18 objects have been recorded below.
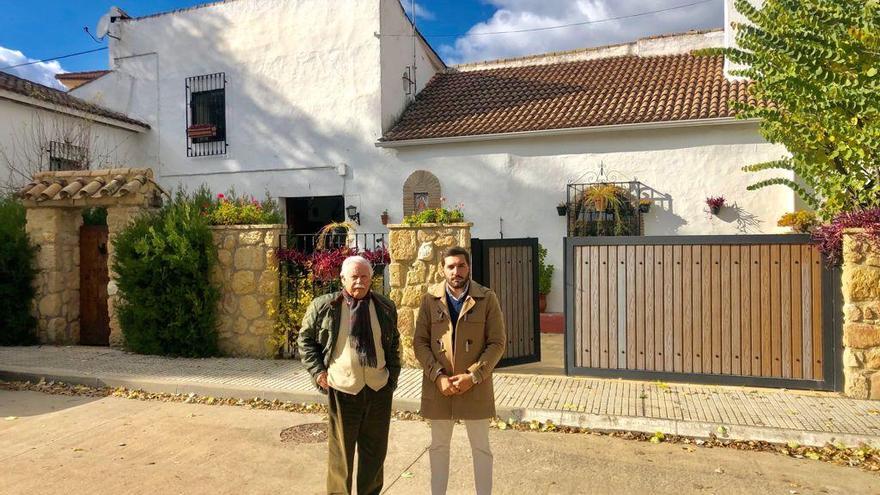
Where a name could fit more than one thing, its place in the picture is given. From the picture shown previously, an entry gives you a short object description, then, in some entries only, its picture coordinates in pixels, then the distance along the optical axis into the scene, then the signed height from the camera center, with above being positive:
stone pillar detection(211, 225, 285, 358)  7.46 -0.55
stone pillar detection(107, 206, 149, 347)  8.05 +0.17
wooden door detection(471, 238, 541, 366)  6.73 -0.51
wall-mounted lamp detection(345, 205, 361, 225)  13.15 +0.67
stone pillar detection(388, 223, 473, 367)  6.72 -0.28
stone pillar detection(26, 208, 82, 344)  8.51 -0.42
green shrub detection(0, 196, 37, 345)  8.46 -0.58
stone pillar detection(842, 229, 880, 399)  5.31 -0.72
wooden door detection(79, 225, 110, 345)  8.78 -0.61
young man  3.33 -0.69
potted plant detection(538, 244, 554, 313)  11.74 -0.75
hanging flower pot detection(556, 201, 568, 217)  11.62 +0.64
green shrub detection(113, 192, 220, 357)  7.44 -0.50
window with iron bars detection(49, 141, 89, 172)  12.46 +2.00
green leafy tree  5.21 +1.45
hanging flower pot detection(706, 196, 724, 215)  10.73 +0.68
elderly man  3.30 -0.74
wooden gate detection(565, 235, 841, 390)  5.70 -0.75
